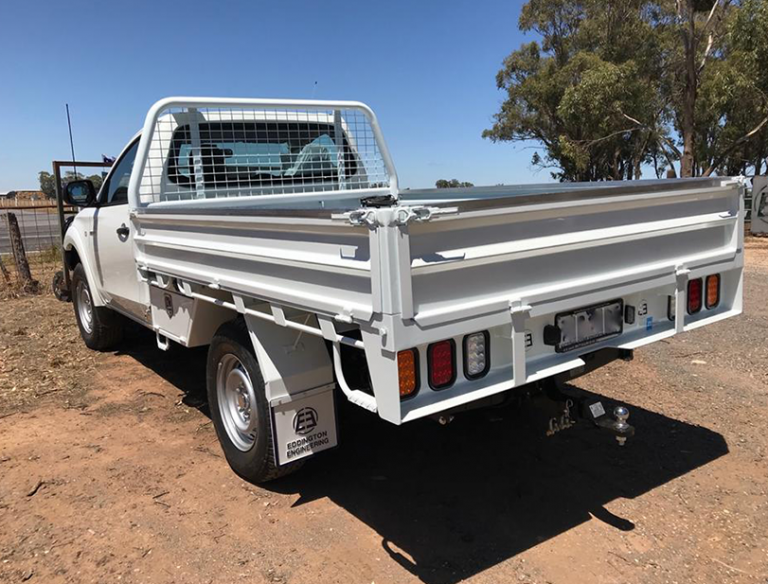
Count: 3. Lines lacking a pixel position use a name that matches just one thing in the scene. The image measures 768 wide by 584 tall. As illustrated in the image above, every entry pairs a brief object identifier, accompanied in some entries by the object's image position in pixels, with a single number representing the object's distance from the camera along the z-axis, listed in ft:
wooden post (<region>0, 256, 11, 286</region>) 36.20
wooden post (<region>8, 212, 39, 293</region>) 35.99
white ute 8.00
